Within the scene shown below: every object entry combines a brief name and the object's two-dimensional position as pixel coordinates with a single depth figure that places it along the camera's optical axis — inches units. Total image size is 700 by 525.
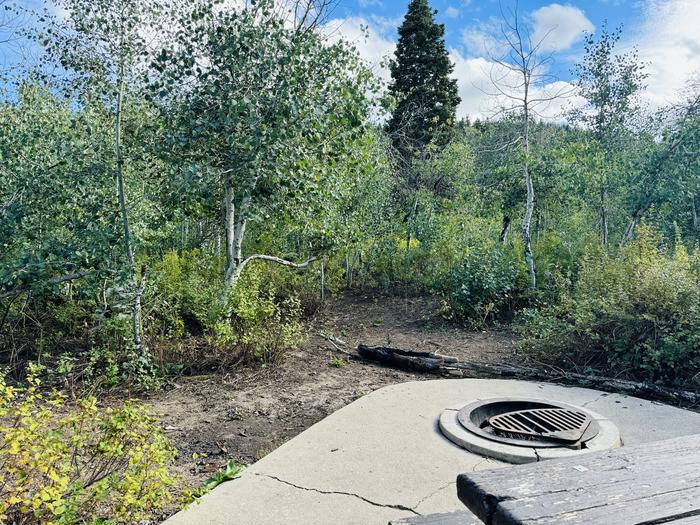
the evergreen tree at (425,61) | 819.4
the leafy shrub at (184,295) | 231.3
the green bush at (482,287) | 332.2
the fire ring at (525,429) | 127.6
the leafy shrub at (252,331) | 222.2
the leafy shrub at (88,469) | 86.0
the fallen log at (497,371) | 184.5
